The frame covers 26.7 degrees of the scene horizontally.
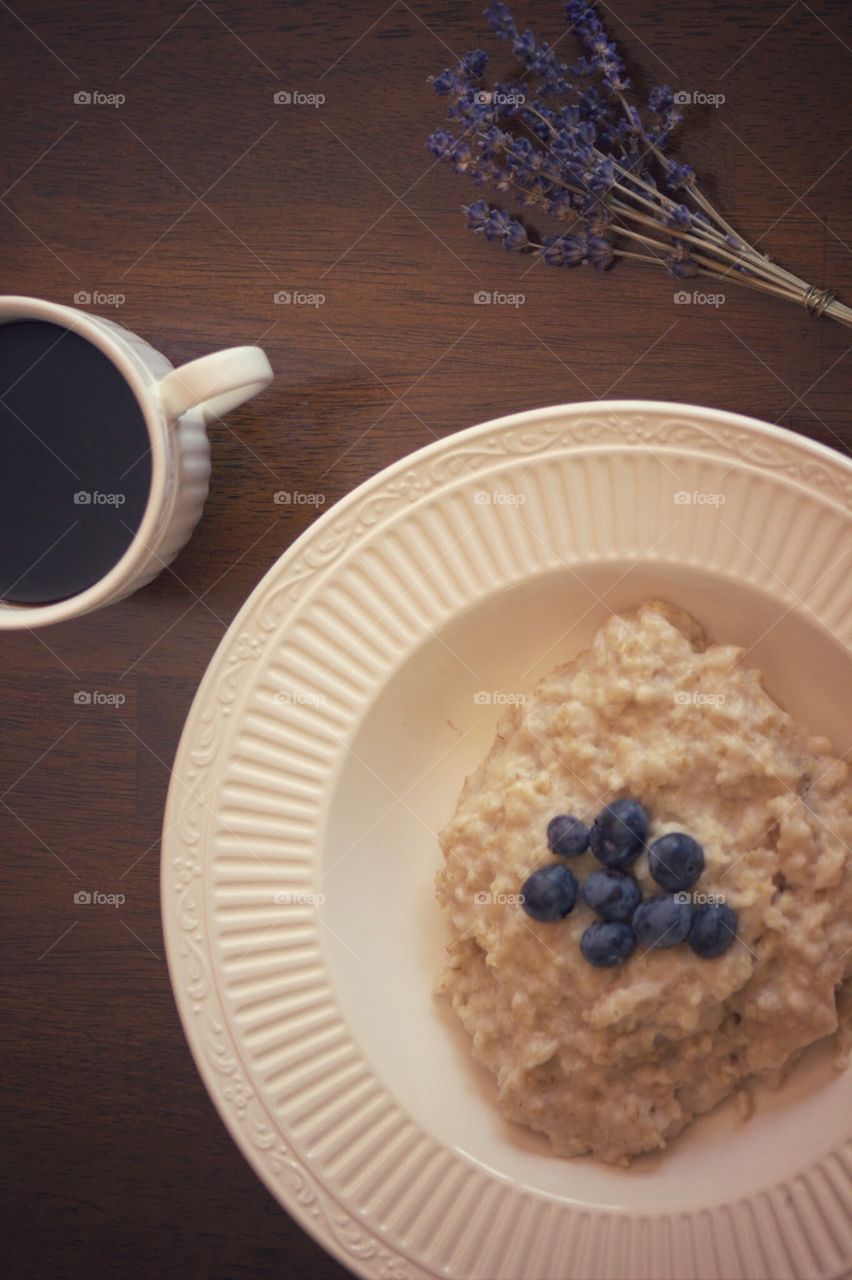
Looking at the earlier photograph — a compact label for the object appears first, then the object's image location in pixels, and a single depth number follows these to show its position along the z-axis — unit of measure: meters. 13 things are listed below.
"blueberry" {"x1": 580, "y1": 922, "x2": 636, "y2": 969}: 0.45
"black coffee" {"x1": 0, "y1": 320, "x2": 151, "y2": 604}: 0.47
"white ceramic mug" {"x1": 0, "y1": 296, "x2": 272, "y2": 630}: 0.45
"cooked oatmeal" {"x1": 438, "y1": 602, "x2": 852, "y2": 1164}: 0.45
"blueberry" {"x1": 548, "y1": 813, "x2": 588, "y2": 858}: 0.46
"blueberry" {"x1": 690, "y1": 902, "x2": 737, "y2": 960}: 0.45
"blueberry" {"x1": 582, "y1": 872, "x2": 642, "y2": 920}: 0.45
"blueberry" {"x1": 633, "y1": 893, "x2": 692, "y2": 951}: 0.45
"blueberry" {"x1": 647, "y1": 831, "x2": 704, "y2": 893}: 0.45
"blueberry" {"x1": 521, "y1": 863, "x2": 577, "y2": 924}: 0.45
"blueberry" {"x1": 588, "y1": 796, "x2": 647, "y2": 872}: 0.45
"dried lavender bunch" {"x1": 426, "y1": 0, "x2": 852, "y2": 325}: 0.49
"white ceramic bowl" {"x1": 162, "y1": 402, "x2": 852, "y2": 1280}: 0.46
